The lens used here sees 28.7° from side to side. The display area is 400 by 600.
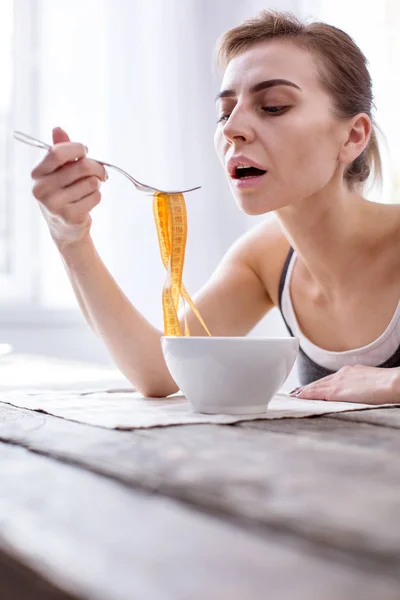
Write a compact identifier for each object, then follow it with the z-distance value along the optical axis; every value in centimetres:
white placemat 92
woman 131
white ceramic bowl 100
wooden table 38
